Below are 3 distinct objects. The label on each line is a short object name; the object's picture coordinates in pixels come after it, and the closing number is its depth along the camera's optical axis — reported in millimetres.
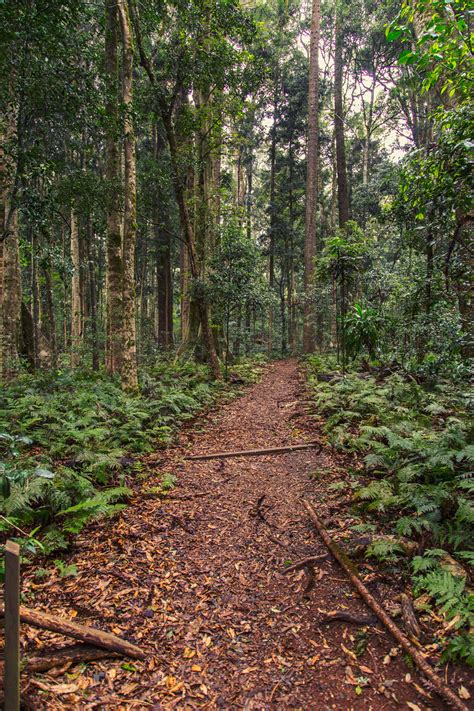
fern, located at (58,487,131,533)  3643
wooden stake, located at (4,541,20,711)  1518
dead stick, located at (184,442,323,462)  6172
